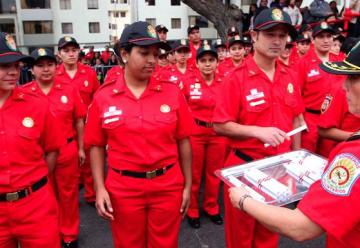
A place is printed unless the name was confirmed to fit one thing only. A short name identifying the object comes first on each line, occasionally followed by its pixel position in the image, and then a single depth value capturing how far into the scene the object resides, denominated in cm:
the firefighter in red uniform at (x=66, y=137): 397
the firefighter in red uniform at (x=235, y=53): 688
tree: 1416
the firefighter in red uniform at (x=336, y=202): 135
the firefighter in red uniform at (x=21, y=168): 236
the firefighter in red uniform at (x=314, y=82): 480
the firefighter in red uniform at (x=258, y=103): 276
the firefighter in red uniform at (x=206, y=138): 459
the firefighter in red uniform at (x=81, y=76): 515
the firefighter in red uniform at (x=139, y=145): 254
